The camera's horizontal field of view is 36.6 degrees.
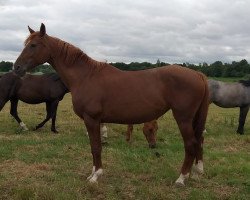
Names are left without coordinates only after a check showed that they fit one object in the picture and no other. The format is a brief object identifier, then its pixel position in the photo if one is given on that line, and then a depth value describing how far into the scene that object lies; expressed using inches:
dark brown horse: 437.7
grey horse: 464.8
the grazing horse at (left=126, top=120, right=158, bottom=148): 348.0
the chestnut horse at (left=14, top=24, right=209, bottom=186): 233.9
